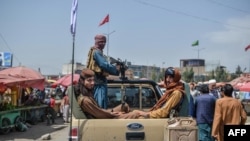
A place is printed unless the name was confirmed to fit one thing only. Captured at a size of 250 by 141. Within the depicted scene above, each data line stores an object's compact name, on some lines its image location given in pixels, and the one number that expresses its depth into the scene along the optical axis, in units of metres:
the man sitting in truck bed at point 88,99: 5.12
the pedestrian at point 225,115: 6.37
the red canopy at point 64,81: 23.29
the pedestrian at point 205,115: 7.11
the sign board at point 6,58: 36.15
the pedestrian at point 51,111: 18.91
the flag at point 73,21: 5.15
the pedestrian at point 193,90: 16.65
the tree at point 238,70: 70.91
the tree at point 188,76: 69.62
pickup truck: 4.91
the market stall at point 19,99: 14.00
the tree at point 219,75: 66.81
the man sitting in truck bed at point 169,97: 5.19
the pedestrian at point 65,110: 18.67
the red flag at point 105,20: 23.30
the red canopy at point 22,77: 14.45
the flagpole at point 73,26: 5.15
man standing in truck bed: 5.99
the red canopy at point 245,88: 21.90
